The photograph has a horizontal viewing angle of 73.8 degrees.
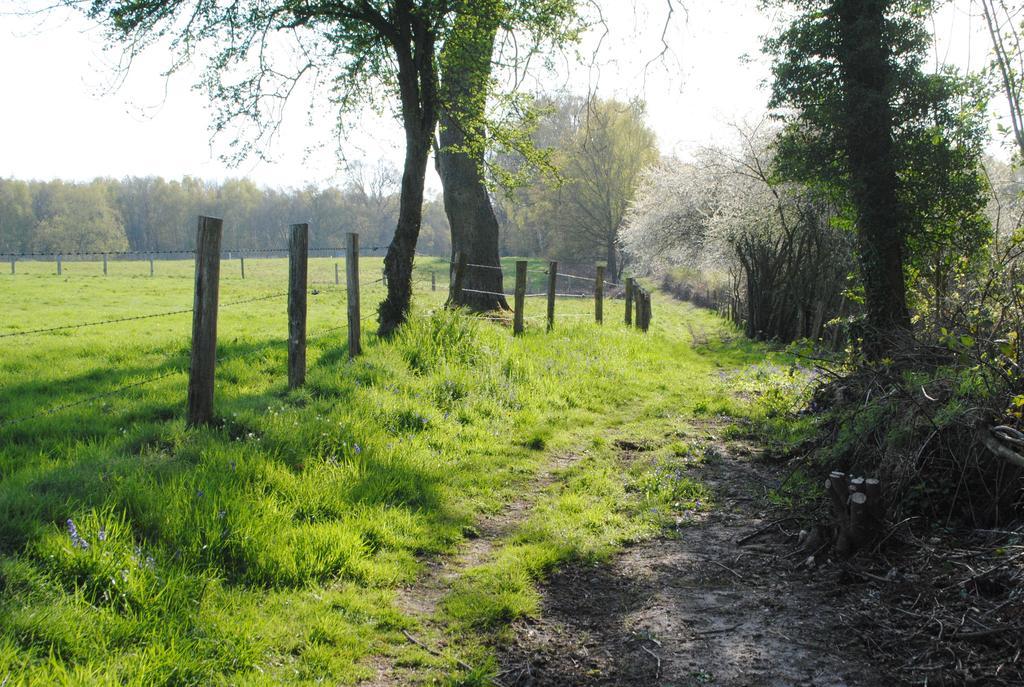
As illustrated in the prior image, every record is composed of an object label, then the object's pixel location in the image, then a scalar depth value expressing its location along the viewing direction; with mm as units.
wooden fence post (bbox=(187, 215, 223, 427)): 5926
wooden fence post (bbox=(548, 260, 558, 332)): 14342
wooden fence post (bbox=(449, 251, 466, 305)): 13094
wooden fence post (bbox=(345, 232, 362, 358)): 9352
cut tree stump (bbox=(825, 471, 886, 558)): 4652
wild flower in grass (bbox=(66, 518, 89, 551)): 3724
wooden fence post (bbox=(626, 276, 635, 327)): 18316
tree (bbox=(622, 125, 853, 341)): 18828
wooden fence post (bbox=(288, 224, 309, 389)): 7684
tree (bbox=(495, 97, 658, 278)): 48438
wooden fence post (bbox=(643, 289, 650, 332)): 19017
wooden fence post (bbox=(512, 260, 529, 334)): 12820
